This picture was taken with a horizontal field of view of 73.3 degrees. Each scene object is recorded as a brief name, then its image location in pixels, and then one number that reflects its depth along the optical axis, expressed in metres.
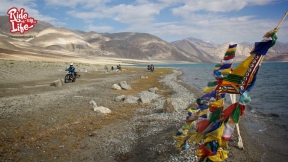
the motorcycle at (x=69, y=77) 27.73
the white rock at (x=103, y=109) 12.95
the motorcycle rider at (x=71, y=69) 27.41
